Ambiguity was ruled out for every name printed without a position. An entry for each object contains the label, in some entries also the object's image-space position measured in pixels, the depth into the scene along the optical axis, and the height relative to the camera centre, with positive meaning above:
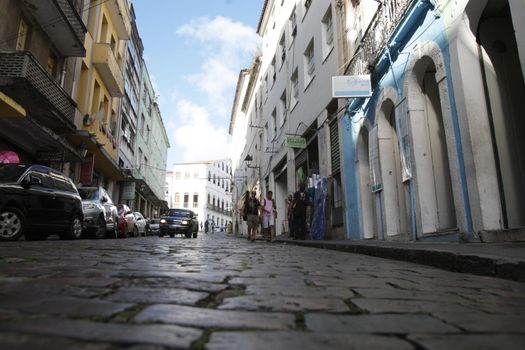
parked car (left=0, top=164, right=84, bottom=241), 8.96 +1.25
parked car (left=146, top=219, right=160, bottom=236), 29.70 +2.19
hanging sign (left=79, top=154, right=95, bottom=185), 20.20 +4.05
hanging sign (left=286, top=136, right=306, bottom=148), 16.30 +4.35
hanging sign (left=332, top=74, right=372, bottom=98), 10.48 +4.12
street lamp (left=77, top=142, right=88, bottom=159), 18.89 +4.73
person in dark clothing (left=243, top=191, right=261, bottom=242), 15.12 +1.61
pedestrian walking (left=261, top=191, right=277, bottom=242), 14.70 +1.47
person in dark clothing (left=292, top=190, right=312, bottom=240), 13.30 +1.40
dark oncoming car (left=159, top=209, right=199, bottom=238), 23.66 +1.87
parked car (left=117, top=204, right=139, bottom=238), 17.61 +1.53
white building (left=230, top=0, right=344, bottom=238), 14.66 +7.32
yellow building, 19.84 +8.61
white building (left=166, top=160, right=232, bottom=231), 72.56 +11.71
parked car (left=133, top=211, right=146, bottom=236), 22.04 +1.82
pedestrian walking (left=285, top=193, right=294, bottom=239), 15.38 +1.37
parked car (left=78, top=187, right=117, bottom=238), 13.91 +1.54
